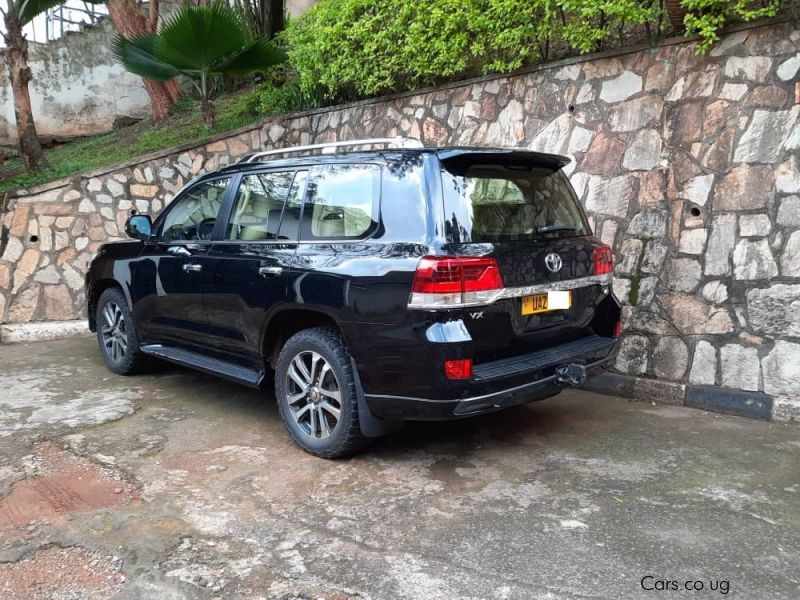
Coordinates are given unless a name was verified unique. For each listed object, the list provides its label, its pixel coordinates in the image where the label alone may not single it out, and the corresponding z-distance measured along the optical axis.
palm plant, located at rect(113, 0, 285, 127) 8.26
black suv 3.47
